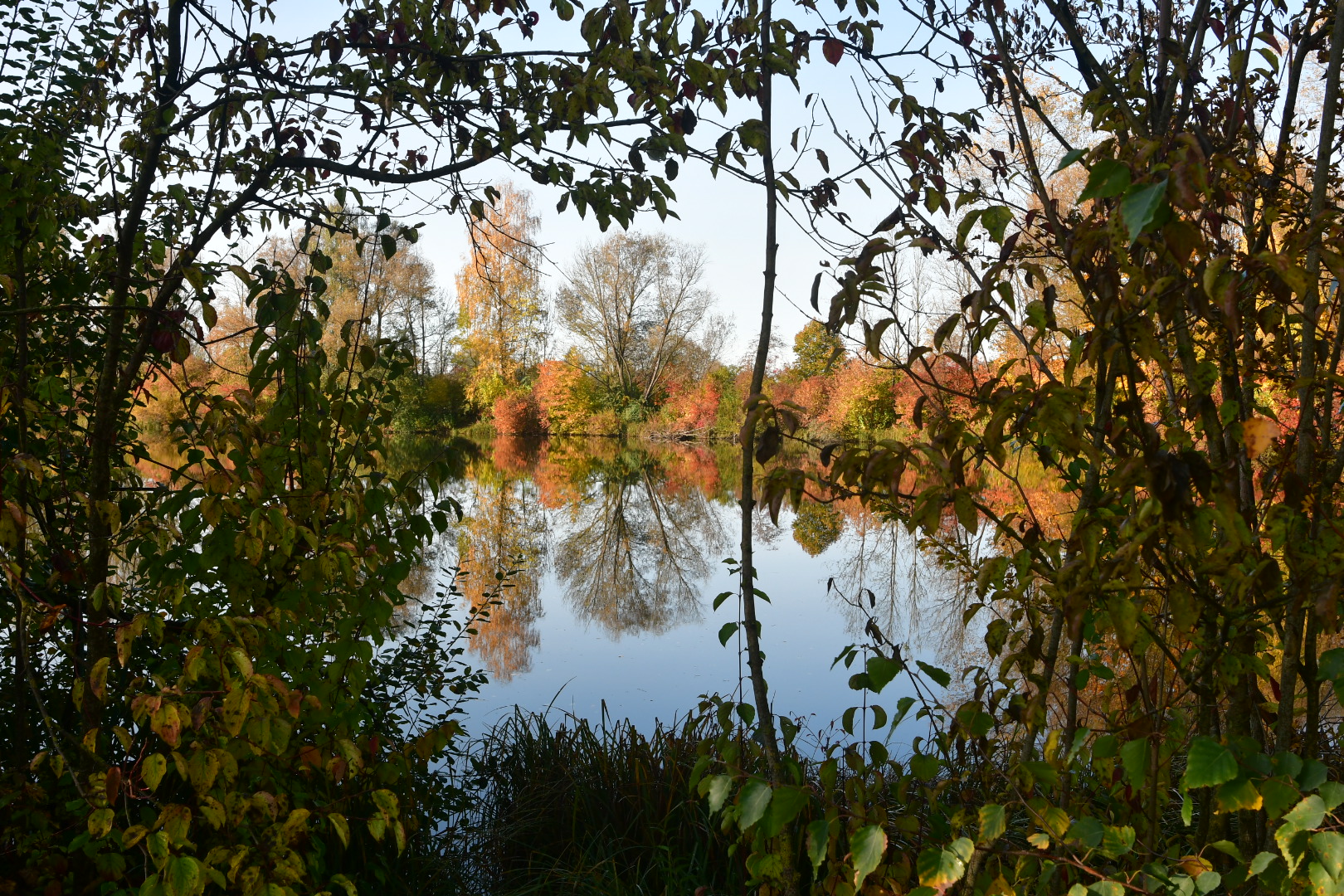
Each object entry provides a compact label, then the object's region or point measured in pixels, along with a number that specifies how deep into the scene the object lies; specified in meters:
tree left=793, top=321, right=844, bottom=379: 31.49
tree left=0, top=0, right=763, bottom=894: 1.57
